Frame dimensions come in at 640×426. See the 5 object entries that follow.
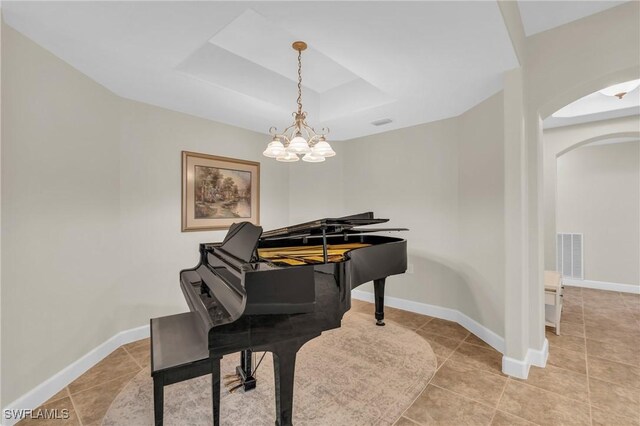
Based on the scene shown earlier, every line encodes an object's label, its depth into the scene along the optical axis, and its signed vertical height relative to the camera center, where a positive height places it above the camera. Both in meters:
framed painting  3.35 +0.28
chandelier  2.32 +0.56
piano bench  1.47 -0.78
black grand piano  1.47 -0.52
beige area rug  1.88 -1.36
